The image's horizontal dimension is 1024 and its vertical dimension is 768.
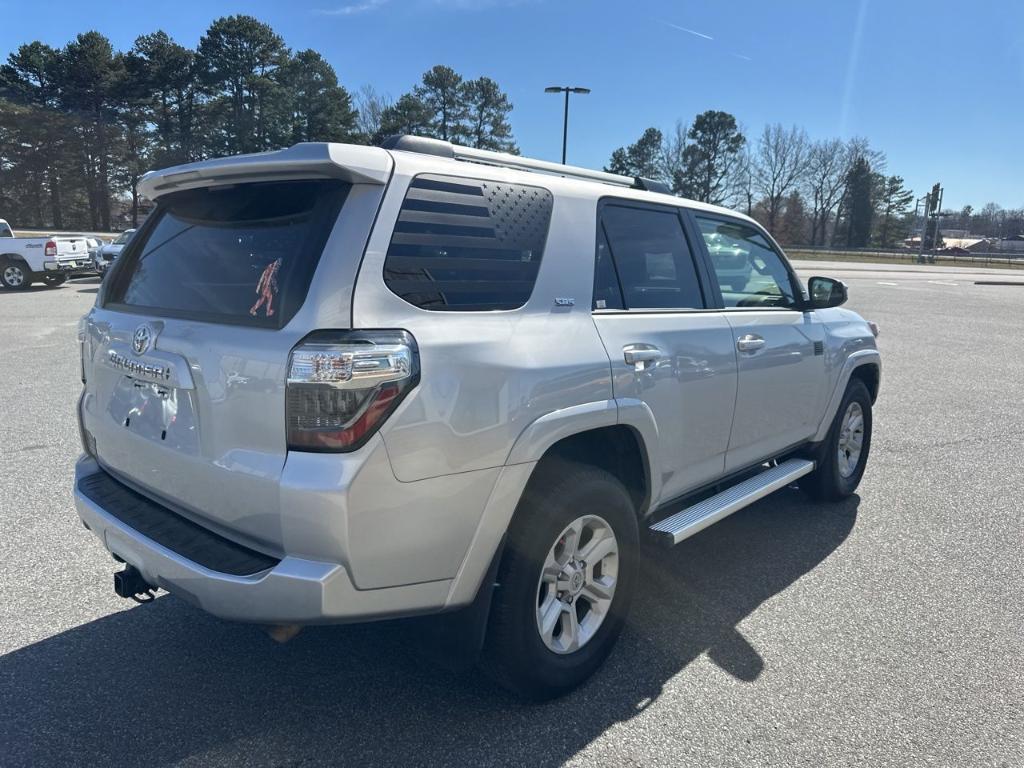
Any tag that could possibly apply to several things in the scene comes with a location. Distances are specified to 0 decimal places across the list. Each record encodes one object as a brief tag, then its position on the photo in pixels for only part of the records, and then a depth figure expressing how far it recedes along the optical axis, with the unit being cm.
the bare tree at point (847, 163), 8900
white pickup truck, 1936
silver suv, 206
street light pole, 2934
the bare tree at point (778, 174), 8575
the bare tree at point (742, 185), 8281
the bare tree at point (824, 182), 8819
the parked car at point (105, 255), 2157
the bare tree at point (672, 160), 7994
